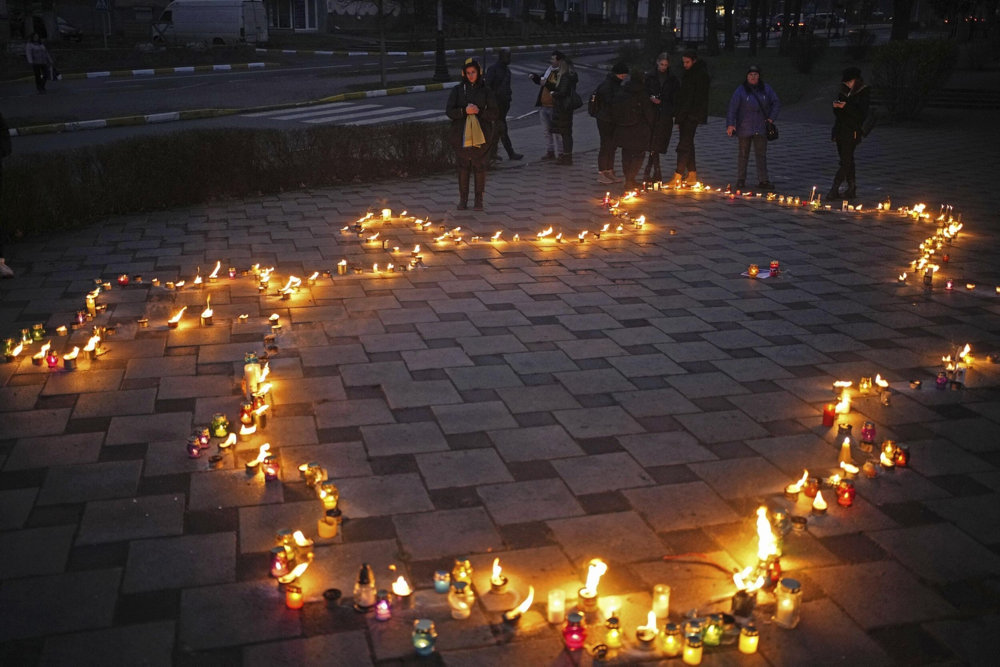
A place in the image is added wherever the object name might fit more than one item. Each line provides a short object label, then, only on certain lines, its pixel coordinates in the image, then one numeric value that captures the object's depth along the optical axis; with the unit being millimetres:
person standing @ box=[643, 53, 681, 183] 12898
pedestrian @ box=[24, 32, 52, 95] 23938
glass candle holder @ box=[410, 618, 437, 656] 3346
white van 38531
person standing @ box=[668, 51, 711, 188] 12453
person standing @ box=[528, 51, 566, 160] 14211
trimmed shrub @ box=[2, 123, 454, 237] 9953
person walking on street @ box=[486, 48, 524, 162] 14250
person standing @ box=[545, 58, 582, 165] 13945
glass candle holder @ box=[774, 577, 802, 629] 3541
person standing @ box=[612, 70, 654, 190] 12086
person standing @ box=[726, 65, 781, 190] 12164
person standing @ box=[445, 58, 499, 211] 10828
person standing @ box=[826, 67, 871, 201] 11594
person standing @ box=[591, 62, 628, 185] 12414
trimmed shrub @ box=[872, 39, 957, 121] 20812
